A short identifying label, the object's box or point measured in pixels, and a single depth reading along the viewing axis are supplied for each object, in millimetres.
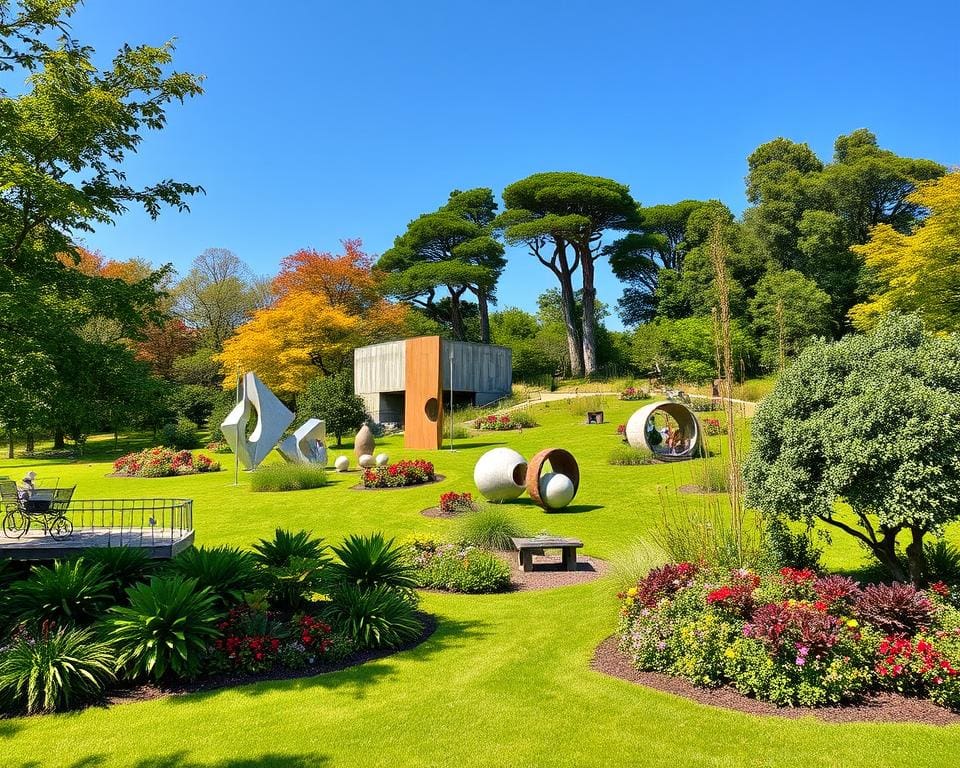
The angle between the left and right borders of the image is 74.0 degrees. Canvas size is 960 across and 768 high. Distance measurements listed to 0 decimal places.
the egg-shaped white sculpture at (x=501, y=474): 15148
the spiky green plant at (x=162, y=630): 5809
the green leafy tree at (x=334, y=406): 32188
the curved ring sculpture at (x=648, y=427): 20359
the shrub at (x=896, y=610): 5406
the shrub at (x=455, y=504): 14438
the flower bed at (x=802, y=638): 5016
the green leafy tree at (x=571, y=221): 43750
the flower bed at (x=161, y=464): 23953
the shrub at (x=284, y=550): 8062
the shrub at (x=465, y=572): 9117
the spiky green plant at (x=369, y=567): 7805
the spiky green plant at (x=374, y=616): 6766
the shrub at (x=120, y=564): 7273
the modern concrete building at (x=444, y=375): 35781
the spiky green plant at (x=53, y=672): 5449
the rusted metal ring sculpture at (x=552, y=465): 13906
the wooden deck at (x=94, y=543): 8266
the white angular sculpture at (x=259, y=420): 22250
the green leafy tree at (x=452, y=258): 46500
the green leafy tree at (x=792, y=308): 37525
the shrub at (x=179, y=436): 33875
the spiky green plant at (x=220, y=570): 6961
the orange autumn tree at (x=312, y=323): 39031
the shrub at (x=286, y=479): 18656
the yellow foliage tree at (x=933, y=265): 23156
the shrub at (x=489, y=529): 11219
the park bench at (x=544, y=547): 10023
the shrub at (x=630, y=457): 19781
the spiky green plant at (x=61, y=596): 6508
